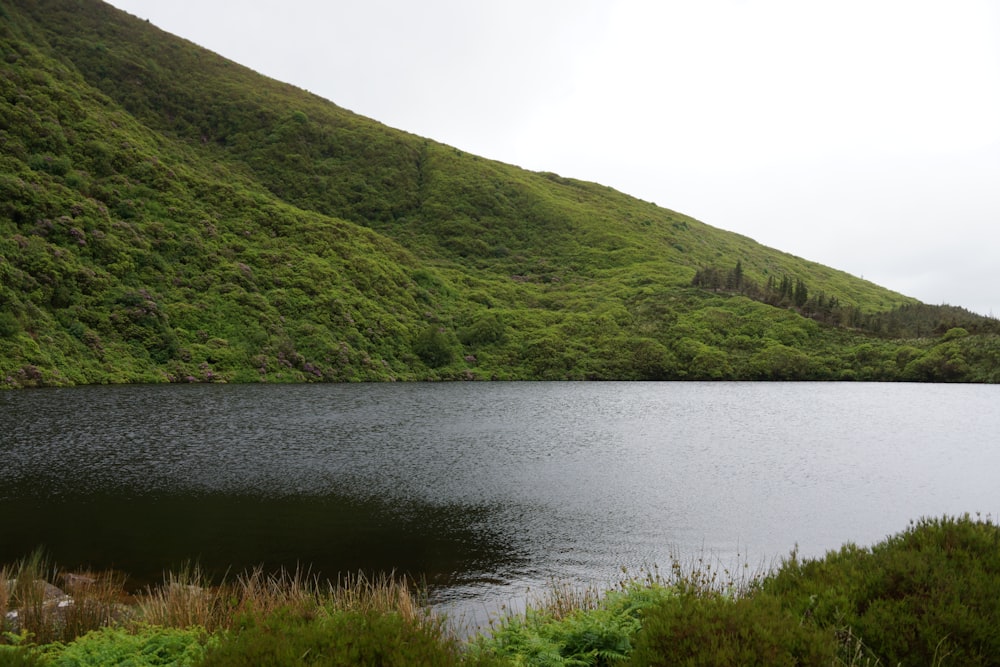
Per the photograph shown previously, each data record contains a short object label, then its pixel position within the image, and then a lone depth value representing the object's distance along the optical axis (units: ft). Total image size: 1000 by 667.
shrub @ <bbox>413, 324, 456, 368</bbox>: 348.79
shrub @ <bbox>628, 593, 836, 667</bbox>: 22.49
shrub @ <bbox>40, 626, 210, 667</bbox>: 27.99
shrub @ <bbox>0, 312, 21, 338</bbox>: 207.21
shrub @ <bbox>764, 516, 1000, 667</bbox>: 26.12
